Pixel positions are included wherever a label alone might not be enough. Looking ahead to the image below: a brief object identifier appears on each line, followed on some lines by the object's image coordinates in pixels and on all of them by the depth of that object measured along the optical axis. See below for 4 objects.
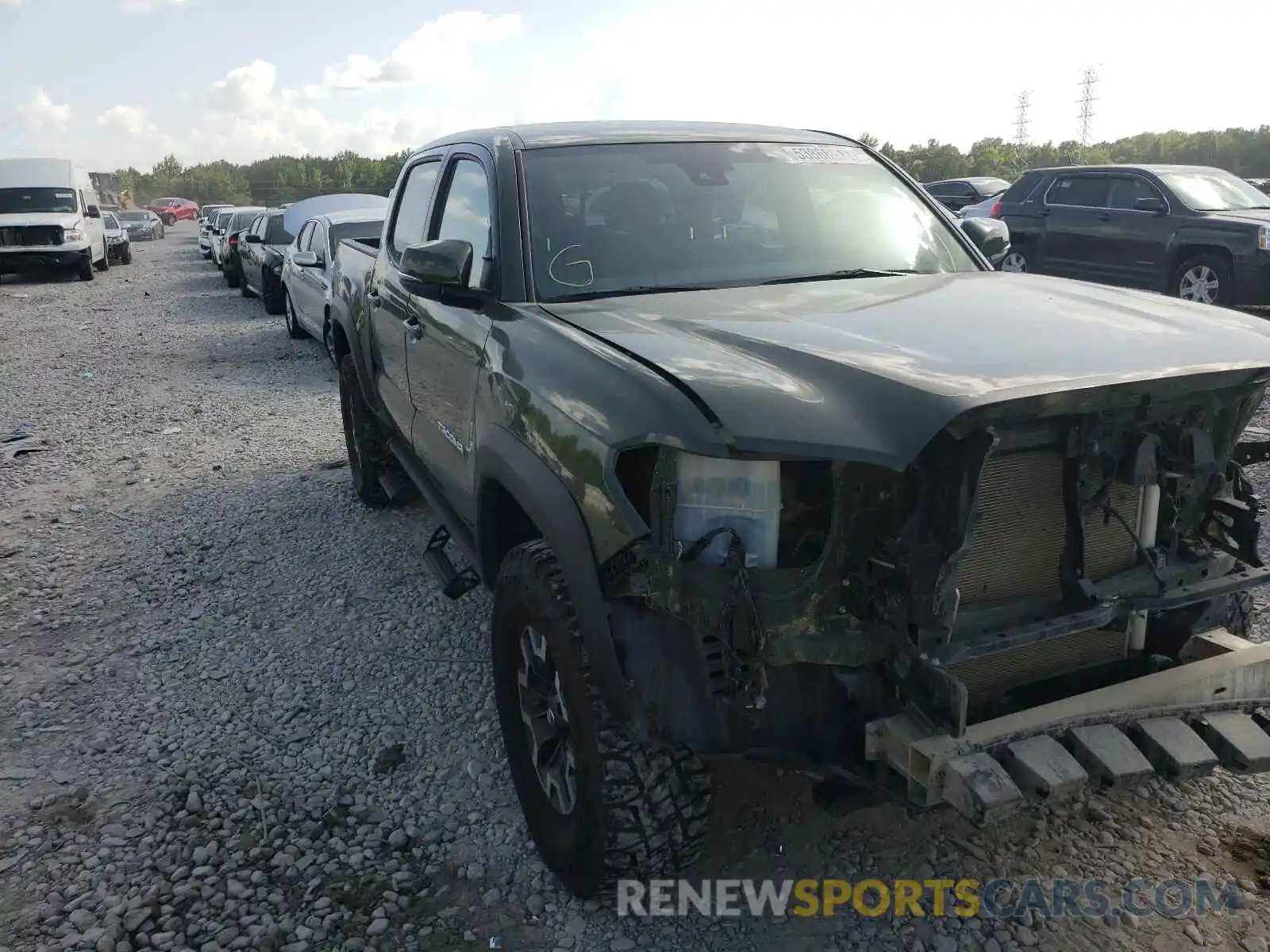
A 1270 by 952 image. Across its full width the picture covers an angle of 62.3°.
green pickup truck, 2.08
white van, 20.78
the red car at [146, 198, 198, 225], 57.09
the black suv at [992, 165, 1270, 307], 10.40
